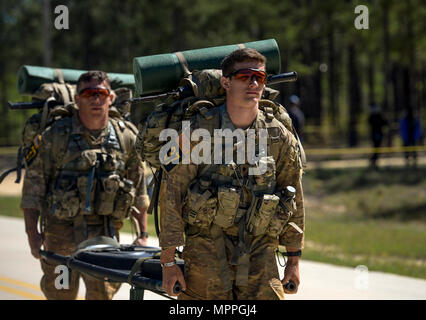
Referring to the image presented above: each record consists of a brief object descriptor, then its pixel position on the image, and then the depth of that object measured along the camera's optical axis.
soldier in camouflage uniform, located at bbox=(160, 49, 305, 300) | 7.82
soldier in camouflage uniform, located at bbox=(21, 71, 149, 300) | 11.68
